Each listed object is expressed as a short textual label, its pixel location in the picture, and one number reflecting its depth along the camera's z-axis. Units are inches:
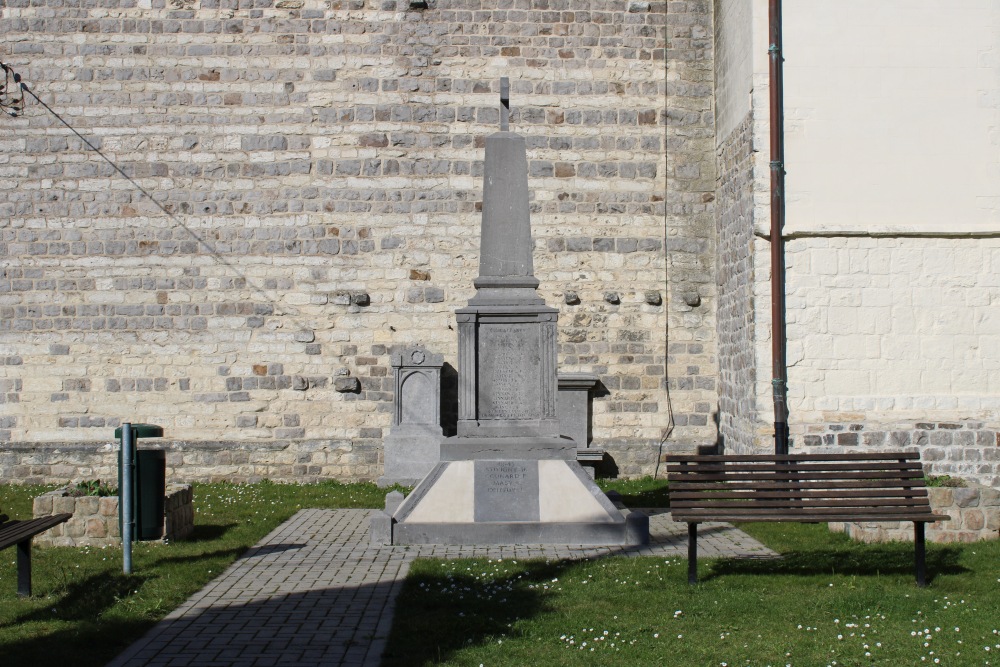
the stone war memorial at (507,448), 297.6
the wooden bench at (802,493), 241.3
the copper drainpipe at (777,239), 405.4
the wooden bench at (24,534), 220.5
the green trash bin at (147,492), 267.7
